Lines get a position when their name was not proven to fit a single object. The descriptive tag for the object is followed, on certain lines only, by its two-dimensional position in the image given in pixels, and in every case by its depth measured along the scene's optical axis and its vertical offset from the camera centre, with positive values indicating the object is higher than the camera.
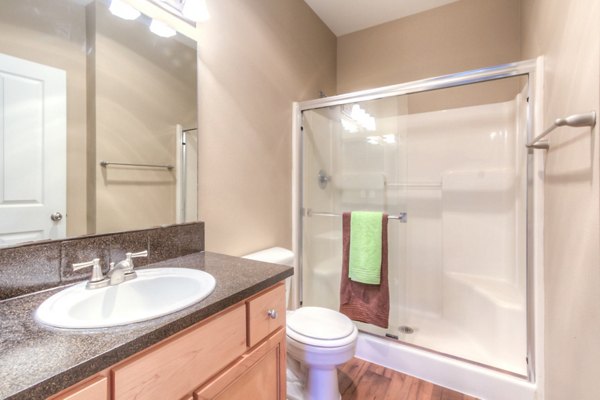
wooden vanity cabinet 0.56 -0.41
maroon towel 1.67 -0.61
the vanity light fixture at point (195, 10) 1.21 +0.84
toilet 1.30 -0.71
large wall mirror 0.82 +0.29
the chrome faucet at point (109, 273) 0.86 -0.24
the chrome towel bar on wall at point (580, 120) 0.78 +0.23
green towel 1.68 -0.31
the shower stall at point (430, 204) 1.76 -0.04
